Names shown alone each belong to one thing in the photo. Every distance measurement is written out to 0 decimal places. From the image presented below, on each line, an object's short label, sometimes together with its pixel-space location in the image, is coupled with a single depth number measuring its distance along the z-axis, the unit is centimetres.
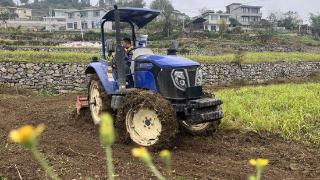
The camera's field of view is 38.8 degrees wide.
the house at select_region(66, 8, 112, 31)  7425
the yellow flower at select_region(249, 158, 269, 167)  123
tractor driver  780
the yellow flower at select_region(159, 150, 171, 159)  128
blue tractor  647
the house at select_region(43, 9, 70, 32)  8010
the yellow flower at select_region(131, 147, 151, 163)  114
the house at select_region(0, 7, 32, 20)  8754
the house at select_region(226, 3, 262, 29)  9188
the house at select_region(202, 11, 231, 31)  7879
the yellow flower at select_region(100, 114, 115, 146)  108
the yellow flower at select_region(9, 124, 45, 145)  99
